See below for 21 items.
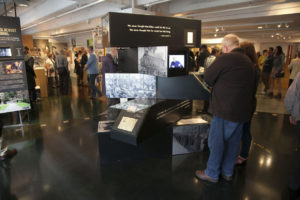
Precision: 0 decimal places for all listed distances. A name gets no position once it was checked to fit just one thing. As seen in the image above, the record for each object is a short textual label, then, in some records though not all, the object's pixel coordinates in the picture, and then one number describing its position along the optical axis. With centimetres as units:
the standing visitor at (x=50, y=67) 818
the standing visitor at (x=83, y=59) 805
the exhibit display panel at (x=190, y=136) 273
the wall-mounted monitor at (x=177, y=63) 239
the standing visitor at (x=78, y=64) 909
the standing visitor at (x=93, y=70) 612
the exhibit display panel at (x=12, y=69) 359
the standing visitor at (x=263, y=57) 797
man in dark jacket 190
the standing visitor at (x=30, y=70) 511
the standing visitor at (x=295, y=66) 574
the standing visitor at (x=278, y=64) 652
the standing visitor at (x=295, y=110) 192
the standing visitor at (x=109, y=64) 403
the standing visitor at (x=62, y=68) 762
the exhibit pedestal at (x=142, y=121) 228
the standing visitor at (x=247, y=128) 233
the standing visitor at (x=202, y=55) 614
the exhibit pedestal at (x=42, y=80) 661
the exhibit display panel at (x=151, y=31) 240
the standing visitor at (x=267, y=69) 682
